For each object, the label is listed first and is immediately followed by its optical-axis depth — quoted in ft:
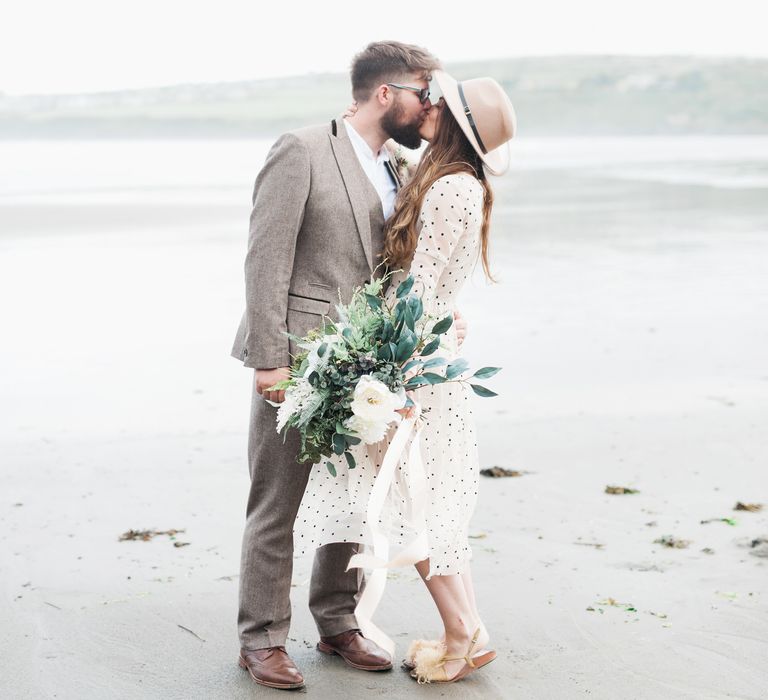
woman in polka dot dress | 12.06
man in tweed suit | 11.89
